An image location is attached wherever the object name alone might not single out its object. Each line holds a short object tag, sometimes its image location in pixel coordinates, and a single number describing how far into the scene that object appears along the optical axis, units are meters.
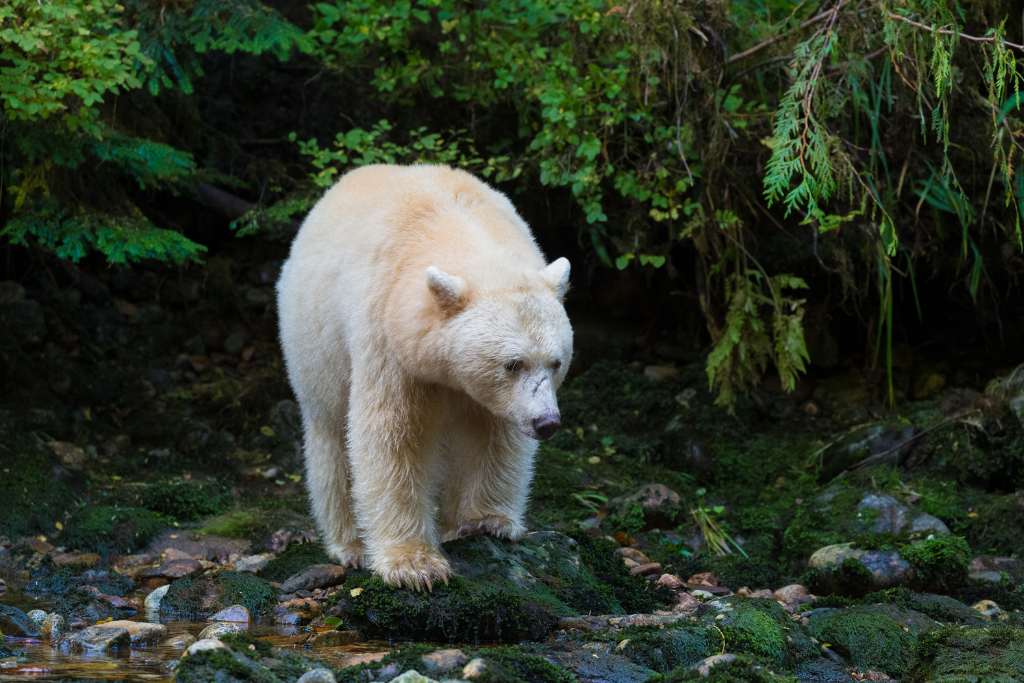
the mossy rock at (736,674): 9.47
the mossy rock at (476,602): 11.09
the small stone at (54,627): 11.67
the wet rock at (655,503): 16.87
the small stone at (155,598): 12.90
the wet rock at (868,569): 13.86
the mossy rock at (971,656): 9.93
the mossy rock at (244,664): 9.14
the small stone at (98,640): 11.09
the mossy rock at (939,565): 13.80
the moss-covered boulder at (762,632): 10.70
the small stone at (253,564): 14.73
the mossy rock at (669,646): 10.36
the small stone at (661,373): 20.69
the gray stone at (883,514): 15.65
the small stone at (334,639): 11.25
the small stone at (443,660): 9.67
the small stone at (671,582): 14.21
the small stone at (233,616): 12.57
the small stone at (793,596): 13.72
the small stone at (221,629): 11.58
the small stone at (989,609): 13.04
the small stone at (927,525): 15.20
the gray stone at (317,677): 9.35
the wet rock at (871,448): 17.64
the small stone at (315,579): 13.37
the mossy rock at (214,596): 12.82
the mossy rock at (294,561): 14.16
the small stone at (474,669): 9.45
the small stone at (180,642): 11.27
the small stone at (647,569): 14.91
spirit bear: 10.47
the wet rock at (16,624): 11.63
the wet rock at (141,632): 11.38
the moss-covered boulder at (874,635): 11.05
